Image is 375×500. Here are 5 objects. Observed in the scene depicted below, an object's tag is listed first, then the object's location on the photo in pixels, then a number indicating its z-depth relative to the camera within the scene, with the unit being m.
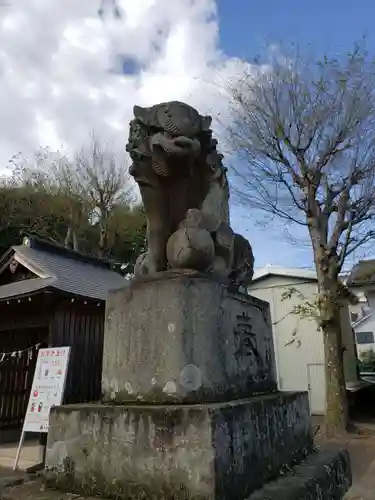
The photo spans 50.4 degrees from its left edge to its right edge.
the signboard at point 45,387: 6.37
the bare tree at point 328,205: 9.52
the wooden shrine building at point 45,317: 8.64
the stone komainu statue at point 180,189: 2.40
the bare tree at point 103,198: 17.16
